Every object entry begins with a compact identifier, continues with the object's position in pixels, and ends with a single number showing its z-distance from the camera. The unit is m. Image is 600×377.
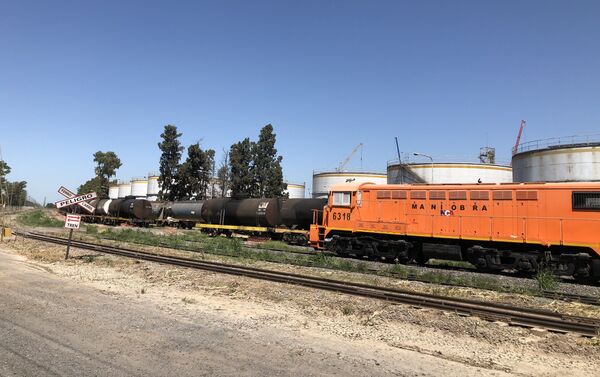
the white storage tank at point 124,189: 114.26
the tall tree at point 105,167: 117.12
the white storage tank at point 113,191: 119.49
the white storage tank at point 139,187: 103.12
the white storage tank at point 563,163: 34.16
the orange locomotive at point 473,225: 15.75
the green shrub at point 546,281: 13.30
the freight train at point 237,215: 29.47
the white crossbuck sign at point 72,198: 18.04
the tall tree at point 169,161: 67.75
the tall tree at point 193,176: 65.06
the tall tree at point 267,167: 60.19
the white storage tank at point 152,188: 91.44
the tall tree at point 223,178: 75.06
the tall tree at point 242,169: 60.31
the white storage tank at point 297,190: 86.25
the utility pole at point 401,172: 49.73
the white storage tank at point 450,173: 47.94
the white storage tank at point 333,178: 65.44
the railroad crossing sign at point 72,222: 17.47
